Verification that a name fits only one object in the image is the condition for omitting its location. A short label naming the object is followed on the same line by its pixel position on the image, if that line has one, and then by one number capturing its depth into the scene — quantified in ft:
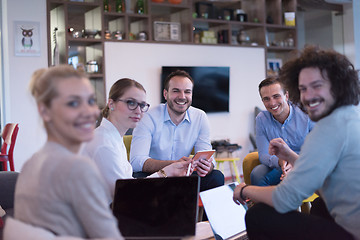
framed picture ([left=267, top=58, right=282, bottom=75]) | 23.04
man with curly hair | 5.42
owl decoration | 16.89
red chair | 15.38
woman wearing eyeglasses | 6.37
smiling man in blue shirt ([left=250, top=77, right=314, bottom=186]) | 10.84
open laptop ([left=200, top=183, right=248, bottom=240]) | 8.06
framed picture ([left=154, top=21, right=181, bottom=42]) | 19.63
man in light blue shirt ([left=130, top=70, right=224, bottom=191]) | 10.69
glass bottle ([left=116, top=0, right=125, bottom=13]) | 18.72
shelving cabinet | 18.04
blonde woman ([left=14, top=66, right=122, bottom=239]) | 3.91
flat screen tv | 20.51
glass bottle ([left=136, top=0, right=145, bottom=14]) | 19.20
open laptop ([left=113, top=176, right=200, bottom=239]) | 5.27
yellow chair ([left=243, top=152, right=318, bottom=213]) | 11.43
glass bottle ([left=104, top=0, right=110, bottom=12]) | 18.44
